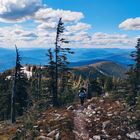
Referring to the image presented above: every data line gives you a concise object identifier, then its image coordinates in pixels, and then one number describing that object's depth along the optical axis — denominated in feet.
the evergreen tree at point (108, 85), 170.09
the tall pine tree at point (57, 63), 75.34
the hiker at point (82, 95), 64.45
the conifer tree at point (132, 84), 57.26
